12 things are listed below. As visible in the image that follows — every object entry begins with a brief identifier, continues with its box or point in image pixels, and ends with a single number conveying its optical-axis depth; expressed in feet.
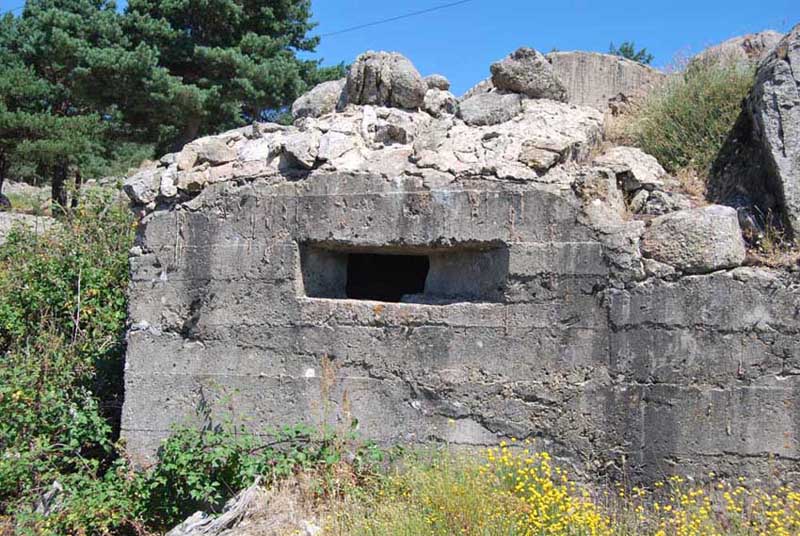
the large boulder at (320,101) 18.54
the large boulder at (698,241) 13.55
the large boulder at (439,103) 18.15
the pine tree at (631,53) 90.33
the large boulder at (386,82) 17.57
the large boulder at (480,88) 18.73
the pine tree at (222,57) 49.08
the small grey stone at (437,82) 19.03
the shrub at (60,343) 16.33
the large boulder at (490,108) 16.84
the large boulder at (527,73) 17.39
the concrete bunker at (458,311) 13.50
